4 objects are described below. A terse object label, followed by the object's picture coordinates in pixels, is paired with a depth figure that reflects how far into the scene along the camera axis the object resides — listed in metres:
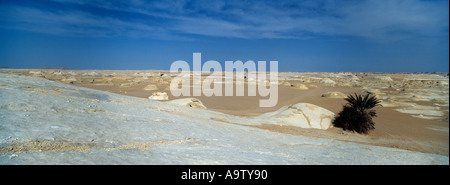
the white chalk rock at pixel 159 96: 17.90
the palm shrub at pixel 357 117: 10.37
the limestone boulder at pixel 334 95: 21.20
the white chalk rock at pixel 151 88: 26.33
